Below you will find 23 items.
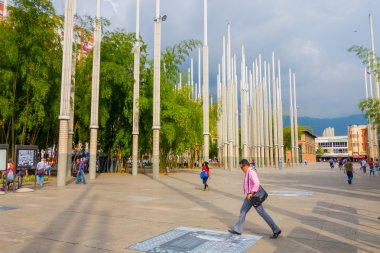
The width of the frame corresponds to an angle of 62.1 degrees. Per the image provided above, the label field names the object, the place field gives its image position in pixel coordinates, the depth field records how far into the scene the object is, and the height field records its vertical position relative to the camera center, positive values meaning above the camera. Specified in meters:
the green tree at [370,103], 18.50 +3.35
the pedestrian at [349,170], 18.69 -0.95
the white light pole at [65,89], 17.64 +3.72
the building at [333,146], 133.50 +3.60
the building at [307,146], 95.74 +2.43
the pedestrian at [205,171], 14.98 -0.79
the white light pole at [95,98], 23.02 +4.15
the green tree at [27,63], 18.94 +5.71
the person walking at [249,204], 6.25 -1.03
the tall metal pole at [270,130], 57.22 +4.31
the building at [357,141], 111.81 +4.61
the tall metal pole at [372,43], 28.56 +9.95
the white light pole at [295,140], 60.62 +2.76
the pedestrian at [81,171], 18.73 -0.95
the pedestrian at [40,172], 16.78 -0.89
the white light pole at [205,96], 29.56 +5.67
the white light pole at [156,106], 23.73 +3.75
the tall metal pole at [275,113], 54.68 +7.34
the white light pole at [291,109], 59.06 +8.35
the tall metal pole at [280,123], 56.66 +5.62
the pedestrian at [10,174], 14.21 -0.84
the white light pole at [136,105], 25.93 +4.05
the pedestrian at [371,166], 27.50 -1.11
